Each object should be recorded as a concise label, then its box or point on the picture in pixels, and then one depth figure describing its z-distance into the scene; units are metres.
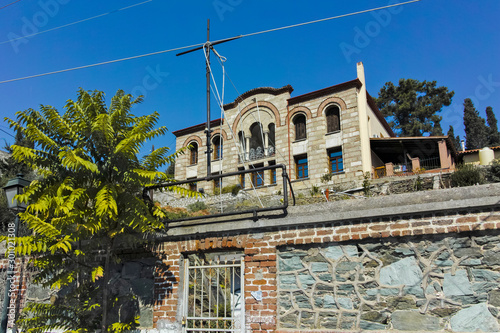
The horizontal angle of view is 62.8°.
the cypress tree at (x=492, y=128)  42.00
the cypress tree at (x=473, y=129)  40.25
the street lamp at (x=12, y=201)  7.59
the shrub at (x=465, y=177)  15.32
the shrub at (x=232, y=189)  25.62
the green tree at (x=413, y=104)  41.34
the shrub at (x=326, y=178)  24.11
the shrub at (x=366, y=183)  20.09
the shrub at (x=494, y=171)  18.27
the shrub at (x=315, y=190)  22.00
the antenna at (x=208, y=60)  8.45
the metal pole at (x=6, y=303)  7.60
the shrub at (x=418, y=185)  17.14
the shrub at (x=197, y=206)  22.32
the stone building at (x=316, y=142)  24.03
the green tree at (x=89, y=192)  6.61
